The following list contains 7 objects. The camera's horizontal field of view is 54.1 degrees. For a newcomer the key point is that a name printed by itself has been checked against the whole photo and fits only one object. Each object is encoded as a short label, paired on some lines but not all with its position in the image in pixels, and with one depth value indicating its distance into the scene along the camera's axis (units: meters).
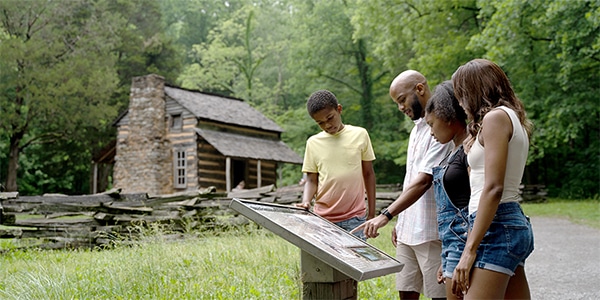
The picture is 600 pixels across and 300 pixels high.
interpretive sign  2.42
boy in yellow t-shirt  4.20
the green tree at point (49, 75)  24.31
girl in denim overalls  2.69
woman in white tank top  2.38
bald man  3.26
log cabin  24.64
